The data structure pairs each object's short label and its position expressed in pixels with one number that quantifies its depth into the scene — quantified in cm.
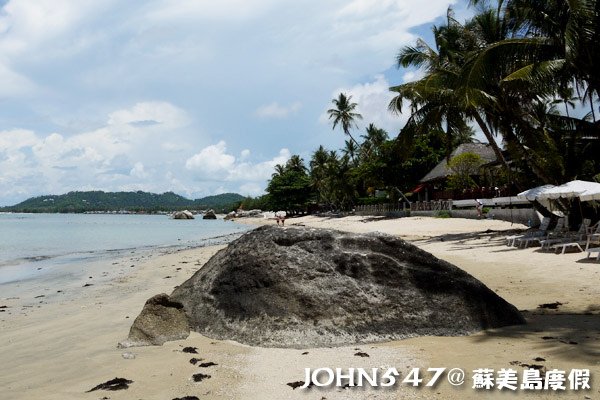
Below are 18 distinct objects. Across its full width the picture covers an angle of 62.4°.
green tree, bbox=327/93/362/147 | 7069
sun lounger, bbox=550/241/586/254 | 1431
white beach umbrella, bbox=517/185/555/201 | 1755
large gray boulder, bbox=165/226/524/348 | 623
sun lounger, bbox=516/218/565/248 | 1633
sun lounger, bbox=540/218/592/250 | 1505
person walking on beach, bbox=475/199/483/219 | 3148
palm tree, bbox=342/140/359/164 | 7500
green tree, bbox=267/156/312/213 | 8912
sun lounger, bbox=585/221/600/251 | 1445
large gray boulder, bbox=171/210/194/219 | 12931
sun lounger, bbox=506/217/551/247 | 1708
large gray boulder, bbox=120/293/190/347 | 643
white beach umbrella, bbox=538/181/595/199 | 1562
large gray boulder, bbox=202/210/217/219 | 12925
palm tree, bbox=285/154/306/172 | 10207
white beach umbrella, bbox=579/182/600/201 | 1506
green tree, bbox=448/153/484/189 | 3938
